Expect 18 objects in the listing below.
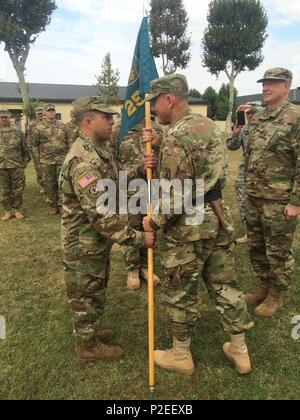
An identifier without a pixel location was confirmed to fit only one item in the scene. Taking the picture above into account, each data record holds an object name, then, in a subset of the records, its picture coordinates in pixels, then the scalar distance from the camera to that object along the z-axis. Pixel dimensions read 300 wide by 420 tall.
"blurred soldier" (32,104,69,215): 8.69
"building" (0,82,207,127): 40.50
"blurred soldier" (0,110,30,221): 8.25
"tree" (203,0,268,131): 35.38
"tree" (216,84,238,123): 39.66
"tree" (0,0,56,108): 27.75
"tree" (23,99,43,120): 27.46
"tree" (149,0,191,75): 38.62
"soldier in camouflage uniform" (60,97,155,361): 2.95
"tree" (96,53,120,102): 37.06
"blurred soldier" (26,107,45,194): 9.43
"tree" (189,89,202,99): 46.59
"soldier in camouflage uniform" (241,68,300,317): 3.71
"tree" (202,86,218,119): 41.94
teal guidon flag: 3.54
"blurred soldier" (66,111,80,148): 8.98
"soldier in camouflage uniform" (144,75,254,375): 2.87
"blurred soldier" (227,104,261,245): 5.38
